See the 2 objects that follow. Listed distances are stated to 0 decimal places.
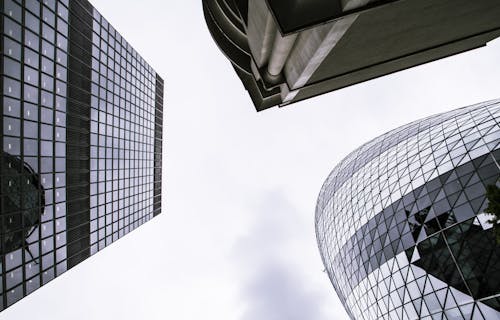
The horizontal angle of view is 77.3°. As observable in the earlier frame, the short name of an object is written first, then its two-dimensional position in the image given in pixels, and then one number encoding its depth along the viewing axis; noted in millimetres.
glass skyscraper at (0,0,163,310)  17828
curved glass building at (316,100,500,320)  25172
